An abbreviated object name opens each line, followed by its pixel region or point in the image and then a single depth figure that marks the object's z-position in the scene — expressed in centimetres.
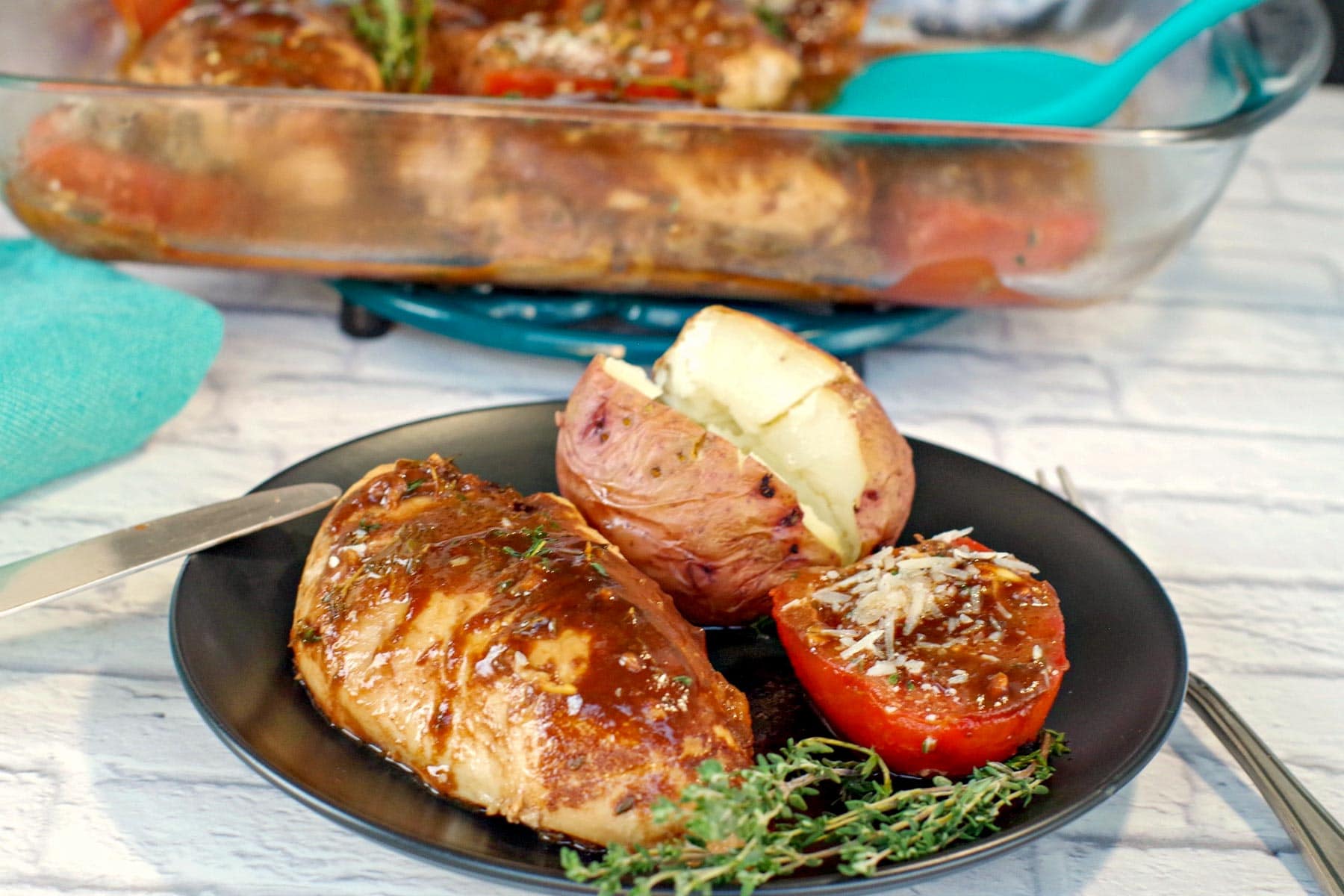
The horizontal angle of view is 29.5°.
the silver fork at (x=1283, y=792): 51
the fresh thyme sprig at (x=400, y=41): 73
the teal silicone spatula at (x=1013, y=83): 67
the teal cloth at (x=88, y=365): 62
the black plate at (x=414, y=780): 48
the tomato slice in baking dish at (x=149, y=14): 75
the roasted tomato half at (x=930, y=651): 50
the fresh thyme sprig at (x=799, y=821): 47
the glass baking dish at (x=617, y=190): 65
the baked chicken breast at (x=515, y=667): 48
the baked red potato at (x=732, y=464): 54
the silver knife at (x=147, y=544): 53
